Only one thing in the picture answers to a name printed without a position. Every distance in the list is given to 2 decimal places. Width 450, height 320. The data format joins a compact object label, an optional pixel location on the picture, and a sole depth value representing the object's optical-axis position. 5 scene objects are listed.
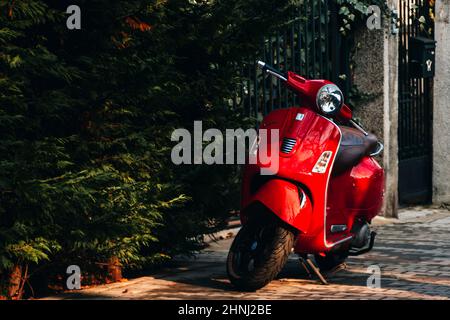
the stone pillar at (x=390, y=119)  12.07
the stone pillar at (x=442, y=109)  13.52
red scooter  7.13
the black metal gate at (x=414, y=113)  13.40
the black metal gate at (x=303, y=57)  10.49
